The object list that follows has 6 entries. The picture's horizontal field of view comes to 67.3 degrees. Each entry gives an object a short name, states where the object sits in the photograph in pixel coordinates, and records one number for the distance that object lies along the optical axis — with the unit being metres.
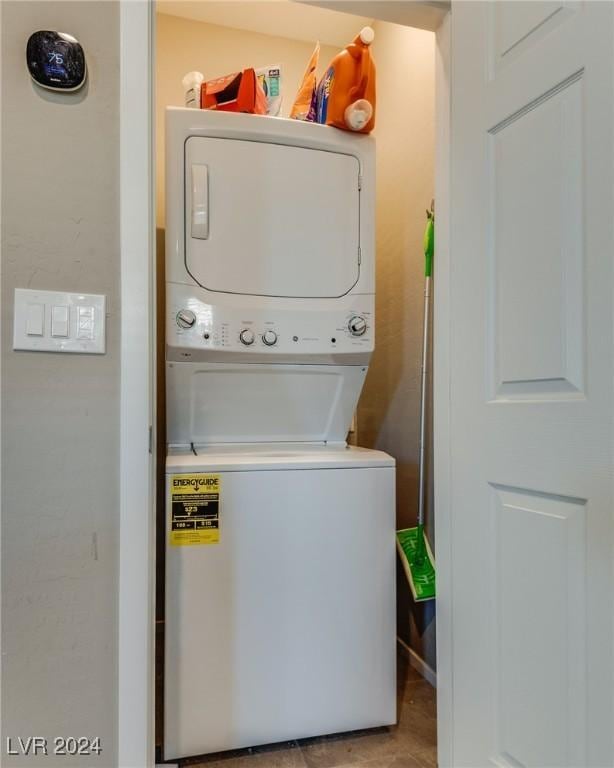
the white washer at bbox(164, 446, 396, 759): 1.29
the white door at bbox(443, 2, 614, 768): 0.81
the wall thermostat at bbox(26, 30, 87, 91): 0.91
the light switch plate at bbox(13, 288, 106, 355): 0.92
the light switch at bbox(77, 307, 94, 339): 0.95
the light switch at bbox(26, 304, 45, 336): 0.92
